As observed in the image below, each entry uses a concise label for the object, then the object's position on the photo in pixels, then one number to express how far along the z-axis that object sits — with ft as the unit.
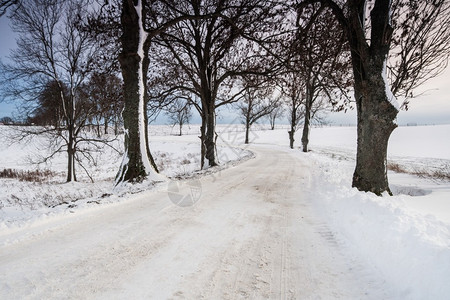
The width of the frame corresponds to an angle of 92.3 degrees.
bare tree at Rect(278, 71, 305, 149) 30.40
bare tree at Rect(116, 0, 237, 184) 21.81
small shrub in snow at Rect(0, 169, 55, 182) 45.65
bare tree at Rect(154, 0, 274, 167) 35.22
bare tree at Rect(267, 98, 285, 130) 190.96
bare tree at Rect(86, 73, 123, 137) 30.01
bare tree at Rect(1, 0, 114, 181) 38.70
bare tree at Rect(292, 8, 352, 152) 22.13
